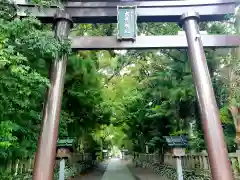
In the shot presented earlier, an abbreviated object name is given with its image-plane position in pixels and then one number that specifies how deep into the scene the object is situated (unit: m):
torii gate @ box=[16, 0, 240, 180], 4.75
